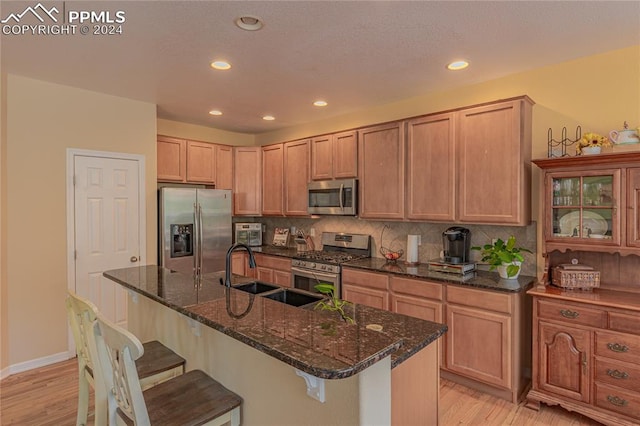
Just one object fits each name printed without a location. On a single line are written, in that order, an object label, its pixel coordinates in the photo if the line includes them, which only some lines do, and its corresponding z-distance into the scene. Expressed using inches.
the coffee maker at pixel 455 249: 127.0
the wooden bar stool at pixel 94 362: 64.5
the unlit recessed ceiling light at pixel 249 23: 85.5
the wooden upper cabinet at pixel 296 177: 180.7
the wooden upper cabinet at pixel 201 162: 186.9
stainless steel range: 151.2
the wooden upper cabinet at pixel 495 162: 111.3
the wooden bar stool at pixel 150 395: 52.2
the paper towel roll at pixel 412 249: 144.6
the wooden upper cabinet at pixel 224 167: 197.2
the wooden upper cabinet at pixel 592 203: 93.3
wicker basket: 102.1
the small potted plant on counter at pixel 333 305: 62.5
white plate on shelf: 99.3
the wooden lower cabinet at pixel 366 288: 133.0
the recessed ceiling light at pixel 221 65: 111.7
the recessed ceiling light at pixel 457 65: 112.5
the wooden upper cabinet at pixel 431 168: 127.1
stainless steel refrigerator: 161.7
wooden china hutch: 89.1
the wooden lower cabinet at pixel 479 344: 106.3
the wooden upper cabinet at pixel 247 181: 202.4
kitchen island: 46.7
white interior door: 141.6
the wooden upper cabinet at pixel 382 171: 141.7
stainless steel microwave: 157.8
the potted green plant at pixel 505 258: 111.7
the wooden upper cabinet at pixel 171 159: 177.3
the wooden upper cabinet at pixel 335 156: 159.6
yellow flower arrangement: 99.3
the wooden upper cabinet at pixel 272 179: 194.4
